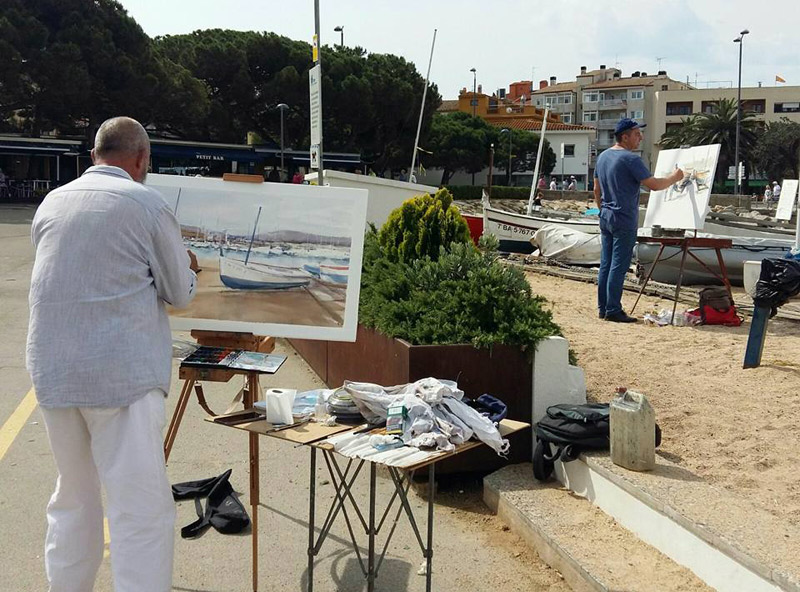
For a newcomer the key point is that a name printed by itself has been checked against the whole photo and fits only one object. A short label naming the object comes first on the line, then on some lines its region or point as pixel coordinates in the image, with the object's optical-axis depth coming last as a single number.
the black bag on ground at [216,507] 4.25
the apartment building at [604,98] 102.19
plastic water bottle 3.72
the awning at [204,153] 42.12
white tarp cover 17.39
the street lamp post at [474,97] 88.88
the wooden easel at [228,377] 3.75
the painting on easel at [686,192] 9.09
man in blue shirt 8.46
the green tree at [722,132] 68.50
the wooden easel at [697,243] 9.05
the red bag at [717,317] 8.59
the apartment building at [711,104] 90.38
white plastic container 4.04
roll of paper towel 3.54
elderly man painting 2.71
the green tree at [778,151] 66.94
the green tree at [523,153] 75.81
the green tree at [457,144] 67.19
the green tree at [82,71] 34.38
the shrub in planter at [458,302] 4.98
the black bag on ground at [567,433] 4.38
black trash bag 6.47
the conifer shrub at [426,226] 6.09
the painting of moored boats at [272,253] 4.14
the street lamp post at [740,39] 48.67
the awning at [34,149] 36.44
